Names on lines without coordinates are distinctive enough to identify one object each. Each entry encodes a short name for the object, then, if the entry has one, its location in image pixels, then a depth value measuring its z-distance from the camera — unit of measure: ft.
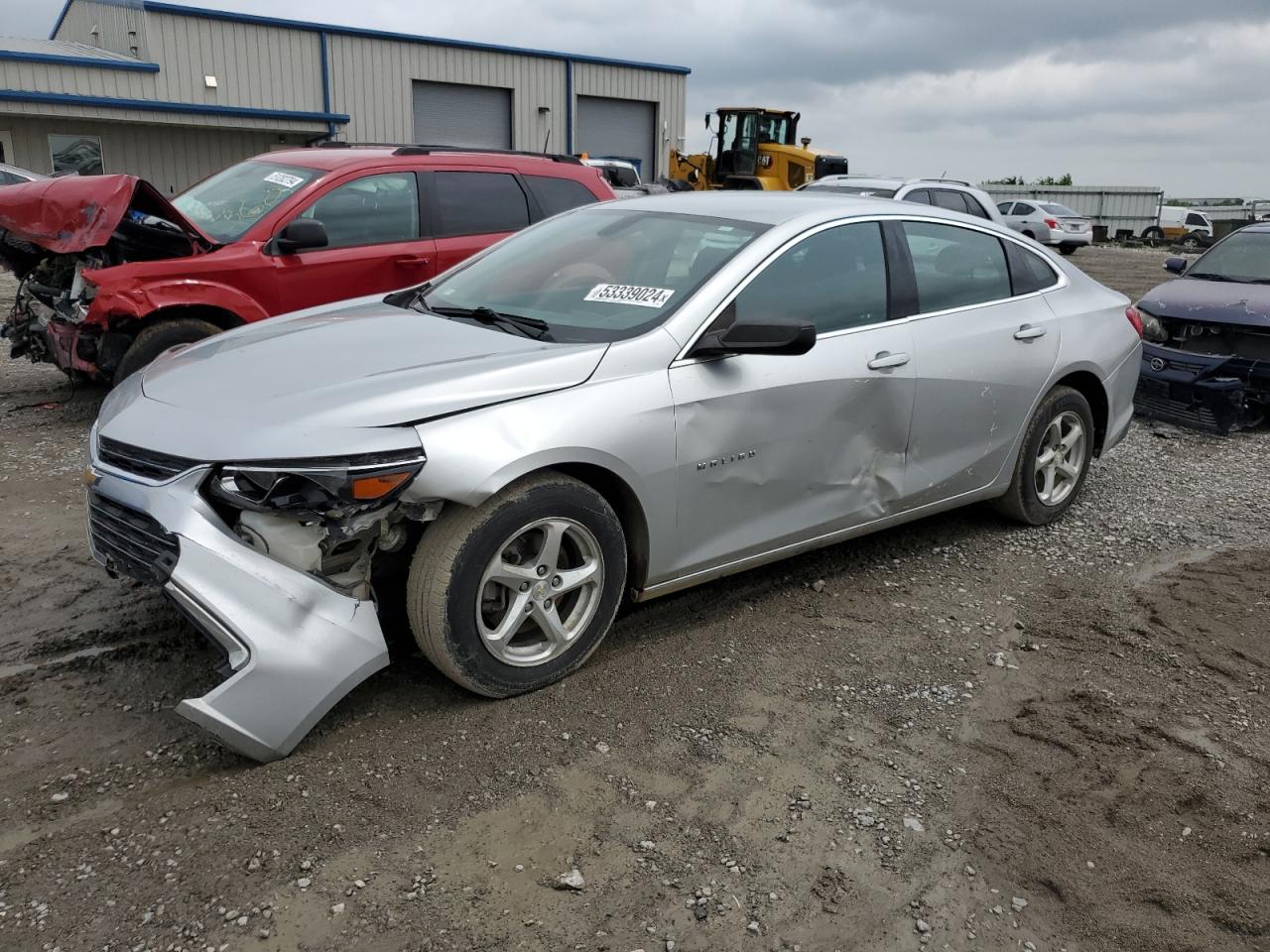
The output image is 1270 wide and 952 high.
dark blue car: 25.73
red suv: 21.22
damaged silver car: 10.14
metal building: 81.61
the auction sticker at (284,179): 23.22
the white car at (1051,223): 92.02
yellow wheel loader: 75.72
